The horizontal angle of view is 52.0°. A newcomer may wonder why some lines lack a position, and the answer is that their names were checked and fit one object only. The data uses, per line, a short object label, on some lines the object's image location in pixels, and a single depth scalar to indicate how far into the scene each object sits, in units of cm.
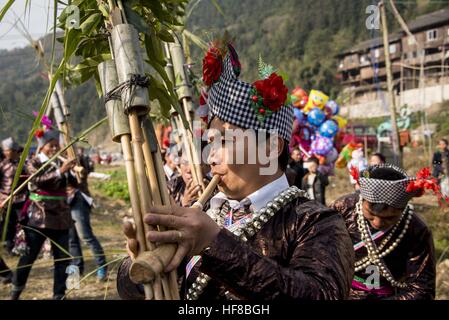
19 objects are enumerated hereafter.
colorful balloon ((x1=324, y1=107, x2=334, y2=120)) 977
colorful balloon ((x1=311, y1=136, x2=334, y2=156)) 913
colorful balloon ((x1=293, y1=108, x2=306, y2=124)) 942
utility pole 1021
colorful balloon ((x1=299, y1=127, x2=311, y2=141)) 944
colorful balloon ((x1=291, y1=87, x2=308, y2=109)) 990
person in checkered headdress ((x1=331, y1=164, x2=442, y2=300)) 313
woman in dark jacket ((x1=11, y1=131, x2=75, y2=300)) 502
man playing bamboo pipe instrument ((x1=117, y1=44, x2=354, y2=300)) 138
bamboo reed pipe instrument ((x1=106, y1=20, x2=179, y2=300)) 122
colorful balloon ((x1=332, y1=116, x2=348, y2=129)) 1013
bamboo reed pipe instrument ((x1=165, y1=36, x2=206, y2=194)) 287
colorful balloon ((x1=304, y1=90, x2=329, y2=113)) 966
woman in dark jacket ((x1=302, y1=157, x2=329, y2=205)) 863
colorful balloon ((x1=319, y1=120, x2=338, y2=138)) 925
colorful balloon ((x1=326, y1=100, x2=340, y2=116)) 996
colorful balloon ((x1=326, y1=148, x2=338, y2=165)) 931
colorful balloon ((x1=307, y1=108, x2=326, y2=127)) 936
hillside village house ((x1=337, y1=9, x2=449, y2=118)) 4109
